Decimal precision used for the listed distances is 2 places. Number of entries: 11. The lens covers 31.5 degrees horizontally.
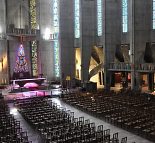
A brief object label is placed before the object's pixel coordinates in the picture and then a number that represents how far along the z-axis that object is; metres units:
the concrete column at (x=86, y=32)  38.25
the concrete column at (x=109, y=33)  35.50
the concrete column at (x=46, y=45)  43.12
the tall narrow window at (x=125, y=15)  38.59
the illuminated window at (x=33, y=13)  42.88
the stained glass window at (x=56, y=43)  44.34
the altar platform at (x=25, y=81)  36.19
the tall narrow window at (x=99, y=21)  41.62
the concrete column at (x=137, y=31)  31.03
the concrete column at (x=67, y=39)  39.19
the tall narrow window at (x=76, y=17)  43.38
